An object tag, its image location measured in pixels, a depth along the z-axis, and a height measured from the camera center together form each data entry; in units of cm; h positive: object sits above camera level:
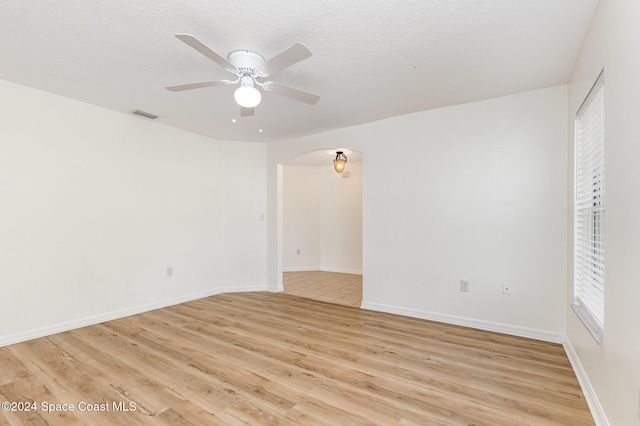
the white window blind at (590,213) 199 -2
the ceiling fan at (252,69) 181 +97
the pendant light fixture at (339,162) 537 +89
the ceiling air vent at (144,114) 364 +122
